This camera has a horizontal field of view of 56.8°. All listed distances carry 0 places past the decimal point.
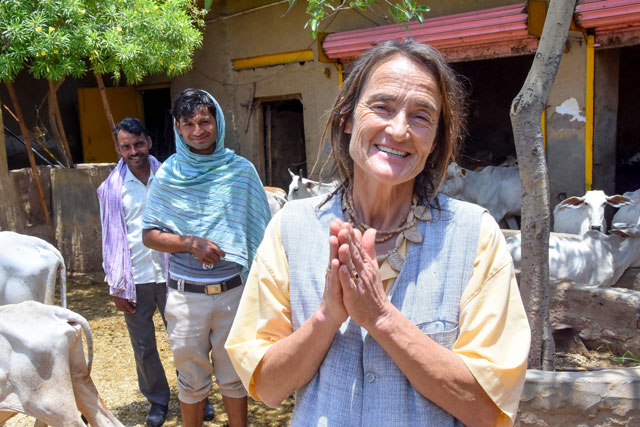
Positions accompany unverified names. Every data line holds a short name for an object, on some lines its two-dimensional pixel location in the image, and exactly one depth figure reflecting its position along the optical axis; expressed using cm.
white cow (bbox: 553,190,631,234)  605
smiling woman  132
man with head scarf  329
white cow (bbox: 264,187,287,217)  697
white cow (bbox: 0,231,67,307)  345
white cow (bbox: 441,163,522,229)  852
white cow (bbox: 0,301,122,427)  293
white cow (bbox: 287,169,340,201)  838
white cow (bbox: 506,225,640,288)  500
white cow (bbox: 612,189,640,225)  655
